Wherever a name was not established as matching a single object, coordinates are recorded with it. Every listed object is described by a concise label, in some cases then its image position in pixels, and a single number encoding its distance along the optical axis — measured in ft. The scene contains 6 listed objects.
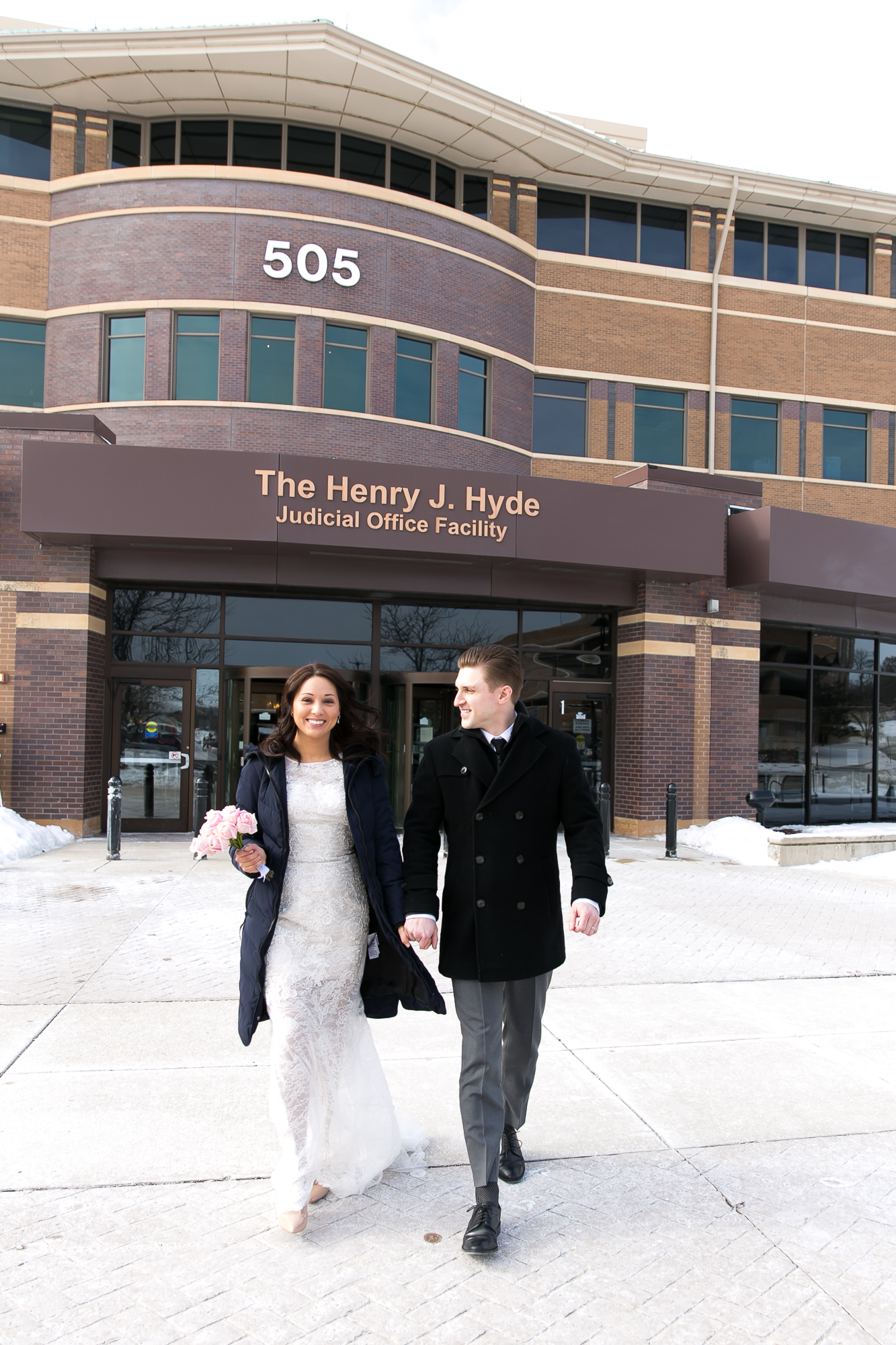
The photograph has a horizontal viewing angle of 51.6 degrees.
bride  10.62
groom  10.44
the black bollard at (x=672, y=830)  39.78
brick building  40.63
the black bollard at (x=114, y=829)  35.14
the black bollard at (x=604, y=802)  41.22
